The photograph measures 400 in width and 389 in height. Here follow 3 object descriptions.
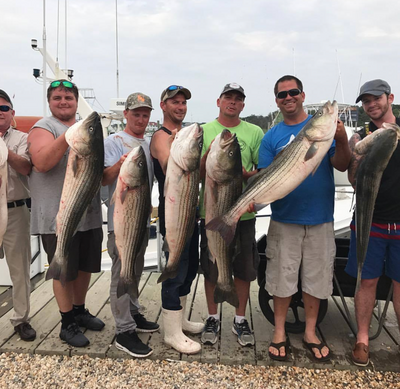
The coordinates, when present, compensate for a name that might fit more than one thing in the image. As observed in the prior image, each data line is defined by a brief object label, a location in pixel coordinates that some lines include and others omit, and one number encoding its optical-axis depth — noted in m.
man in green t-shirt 3.31
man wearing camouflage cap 3.15
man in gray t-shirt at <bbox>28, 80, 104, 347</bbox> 2.96
